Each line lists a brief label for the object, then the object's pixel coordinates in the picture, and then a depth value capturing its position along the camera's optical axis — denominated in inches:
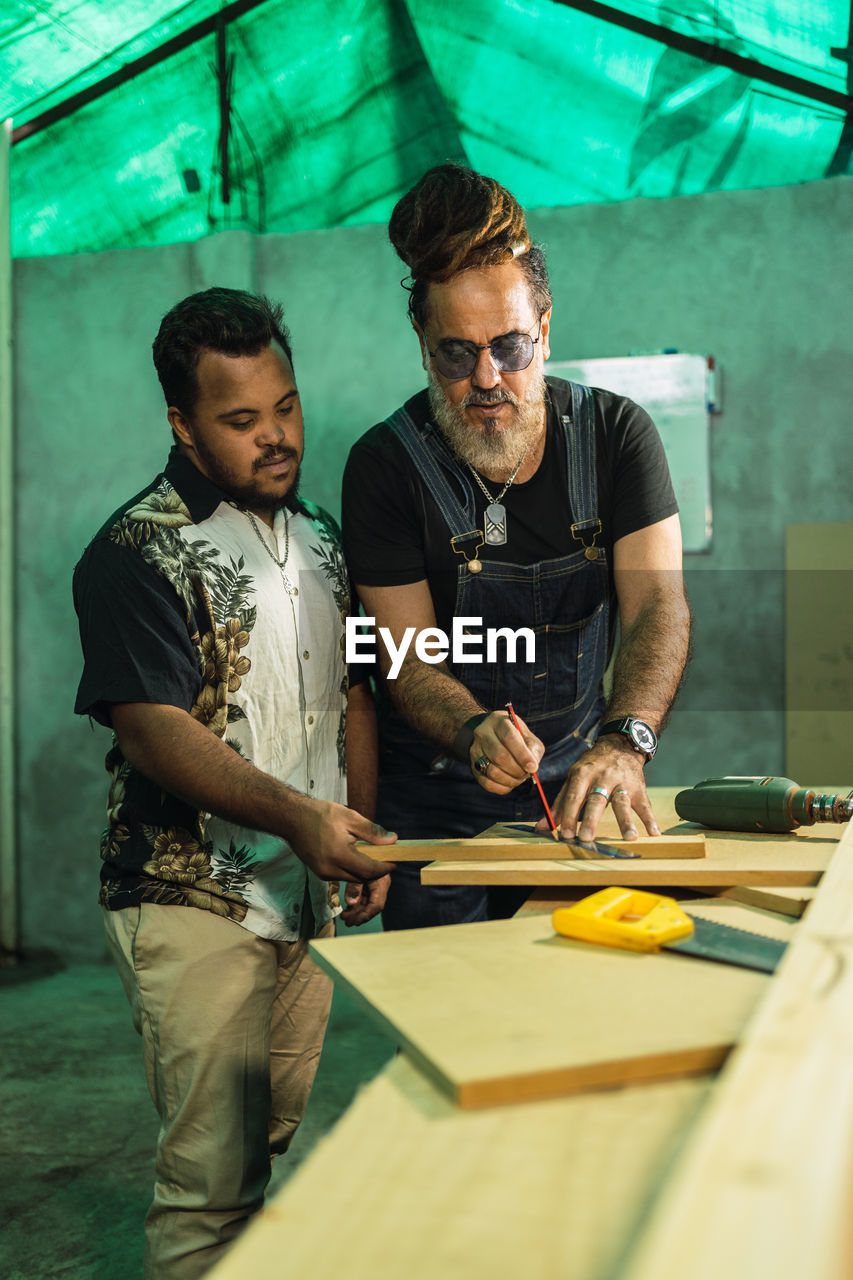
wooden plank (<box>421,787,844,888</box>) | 56.9
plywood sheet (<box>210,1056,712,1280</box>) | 25.2
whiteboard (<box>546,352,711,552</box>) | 168.6
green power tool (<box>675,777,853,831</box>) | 66.8
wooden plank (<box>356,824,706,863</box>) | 61.4
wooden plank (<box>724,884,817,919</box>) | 52.0
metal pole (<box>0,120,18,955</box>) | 190.2
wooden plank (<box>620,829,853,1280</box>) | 23.0
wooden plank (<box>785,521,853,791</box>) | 164.9
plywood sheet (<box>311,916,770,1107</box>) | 33.8
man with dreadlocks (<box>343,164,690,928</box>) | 82.1
